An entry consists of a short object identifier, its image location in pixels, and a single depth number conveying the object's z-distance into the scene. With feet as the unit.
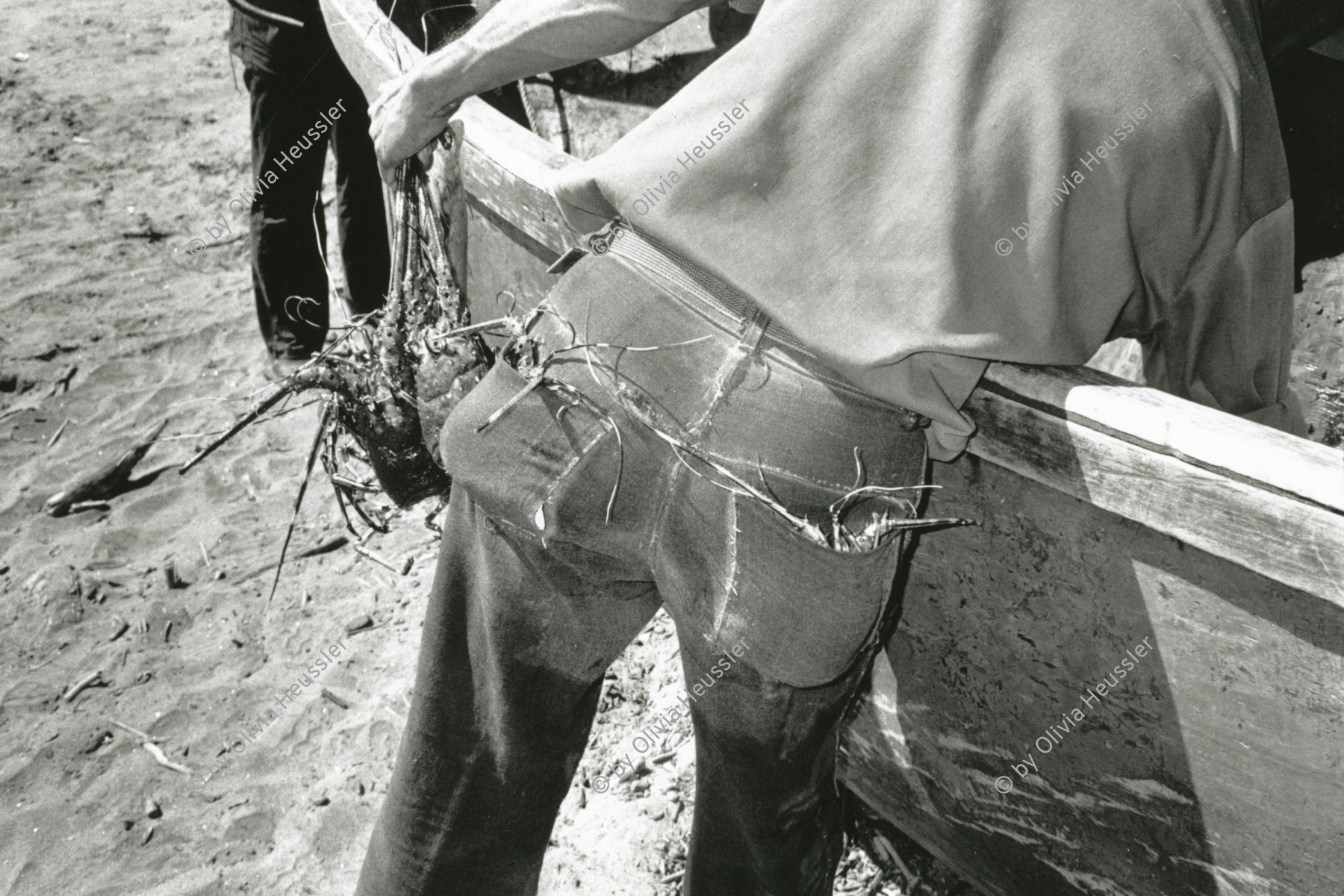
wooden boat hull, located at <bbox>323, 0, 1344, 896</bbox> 4.50
